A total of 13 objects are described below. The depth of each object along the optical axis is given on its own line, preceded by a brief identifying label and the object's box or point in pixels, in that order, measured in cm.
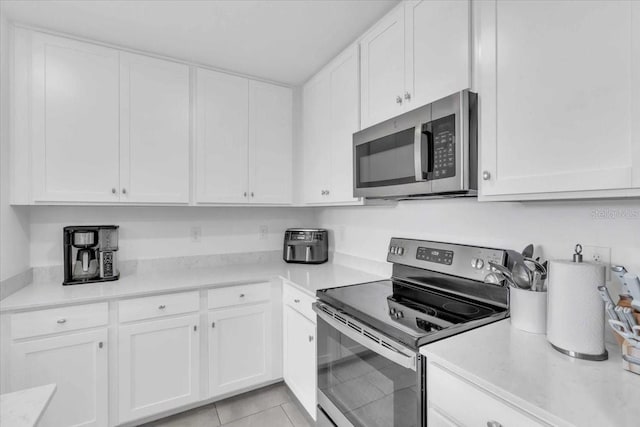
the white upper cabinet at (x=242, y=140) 225
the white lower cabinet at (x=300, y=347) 177
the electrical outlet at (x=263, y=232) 276
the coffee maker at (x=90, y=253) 191
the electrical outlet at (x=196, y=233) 248
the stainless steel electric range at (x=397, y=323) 107
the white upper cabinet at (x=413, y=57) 122
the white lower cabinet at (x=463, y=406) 75
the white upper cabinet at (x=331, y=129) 189
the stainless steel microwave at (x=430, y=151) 117
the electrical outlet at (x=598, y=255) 105
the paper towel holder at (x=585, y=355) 89
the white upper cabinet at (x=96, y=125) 177
